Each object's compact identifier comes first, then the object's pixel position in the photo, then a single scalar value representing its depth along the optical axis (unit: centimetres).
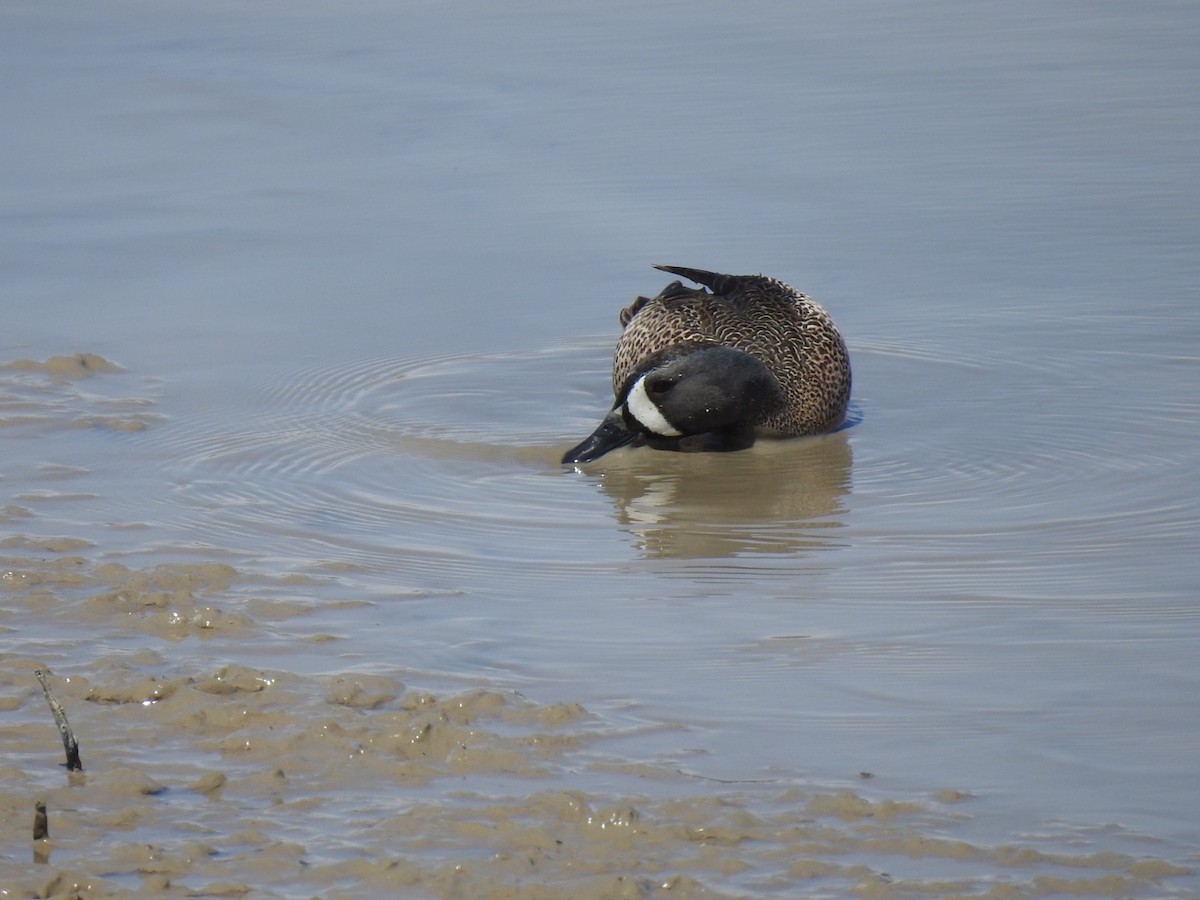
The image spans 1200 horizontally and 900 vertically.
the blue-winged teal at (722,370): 1427
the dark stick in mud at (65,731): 761
